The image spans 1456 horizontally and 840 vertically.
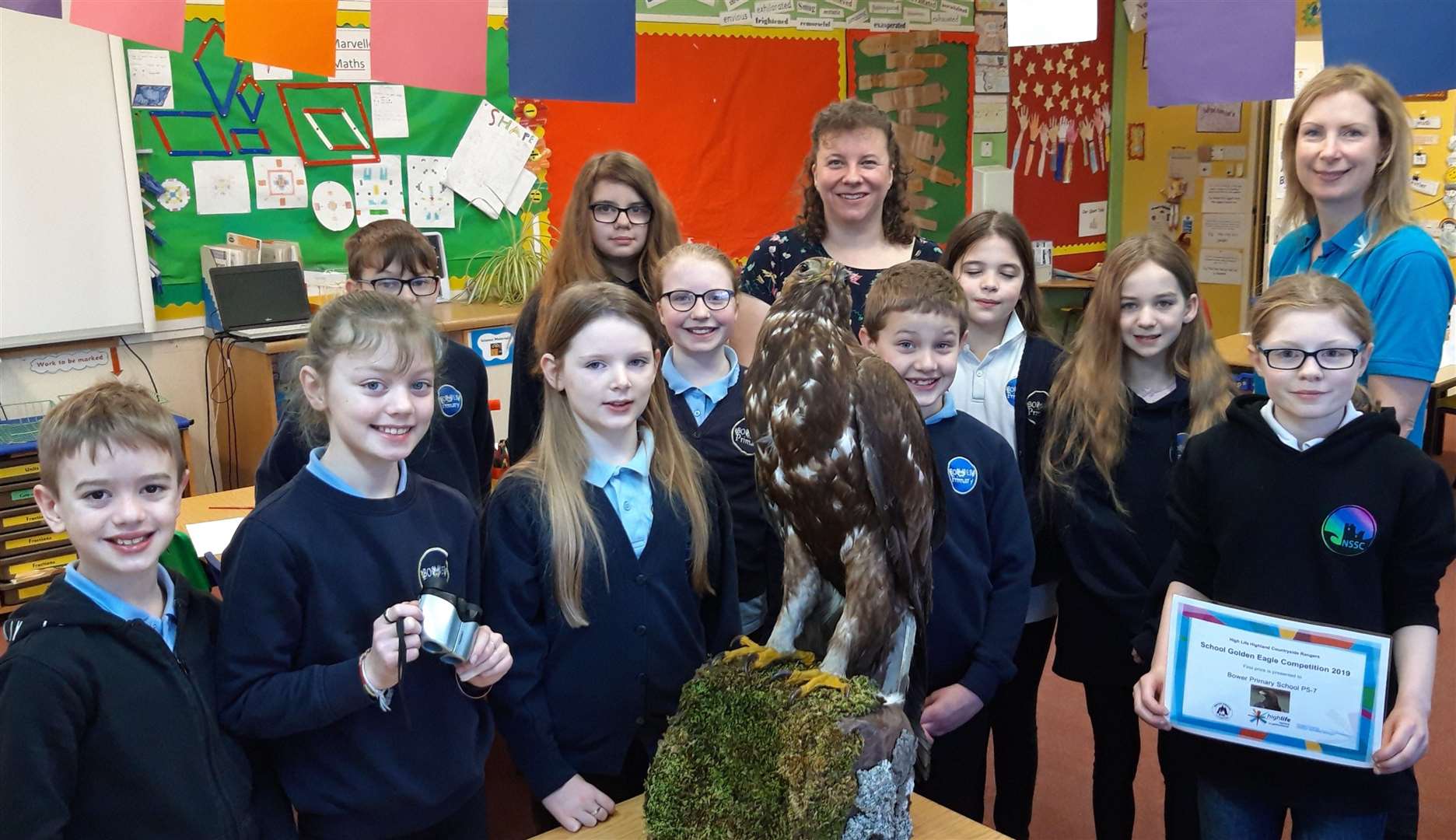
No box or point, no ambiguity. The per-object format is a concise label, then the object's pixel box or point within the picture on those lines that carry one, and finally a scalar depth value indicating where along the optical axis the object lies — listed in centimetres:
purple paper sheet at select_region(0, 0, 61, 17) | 205
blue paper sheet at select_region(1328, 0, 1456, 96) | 220
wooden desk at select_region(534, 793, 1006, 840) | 171
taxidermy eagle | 163
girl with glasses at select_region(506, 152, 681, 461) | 260
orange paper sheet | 217
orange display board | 547
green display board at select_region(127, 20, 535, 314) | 442
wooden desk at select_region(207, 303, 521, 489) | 434
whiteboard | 407
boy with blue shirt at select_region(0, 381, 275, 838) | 136
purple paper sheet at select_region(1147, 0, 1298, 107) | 231
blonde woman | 214
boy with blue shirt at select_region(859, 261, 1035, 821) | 201
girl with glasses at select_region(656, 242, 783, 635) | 216
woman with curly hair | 250
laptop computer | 442
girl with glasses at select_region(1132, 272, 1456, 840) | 173
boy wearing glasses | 241
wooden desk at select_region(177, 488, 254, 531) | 303
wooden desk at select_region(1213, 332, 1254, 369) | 505
